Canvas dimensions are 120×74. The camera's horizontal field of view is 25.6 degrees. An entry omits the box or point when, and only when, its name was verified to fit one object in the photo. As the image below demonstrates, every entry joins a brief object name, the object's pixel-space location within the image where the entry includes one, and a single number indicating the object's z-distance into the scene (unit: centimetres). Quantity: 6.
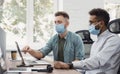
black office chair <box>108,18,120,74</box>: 173
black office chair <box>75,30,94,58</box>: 358
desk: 226
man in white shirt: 230
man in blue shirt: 322
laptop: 260
